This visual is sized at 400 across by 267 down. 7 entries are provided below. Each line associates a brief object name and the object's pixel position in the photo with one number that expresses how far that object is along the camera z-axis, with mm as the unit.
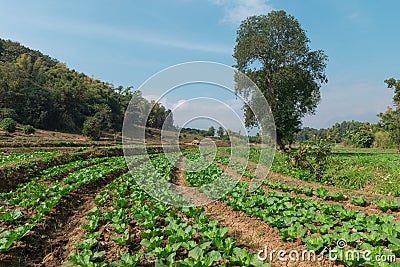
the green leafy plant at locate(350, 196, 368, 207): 6932
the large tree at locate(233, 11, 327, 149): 26109
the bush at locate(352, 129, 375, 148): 49500
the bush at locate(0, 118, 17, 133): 33312
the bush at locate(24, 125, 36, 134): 35656
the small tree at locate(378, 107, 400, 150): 30969
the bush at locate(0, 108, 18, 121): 39656
